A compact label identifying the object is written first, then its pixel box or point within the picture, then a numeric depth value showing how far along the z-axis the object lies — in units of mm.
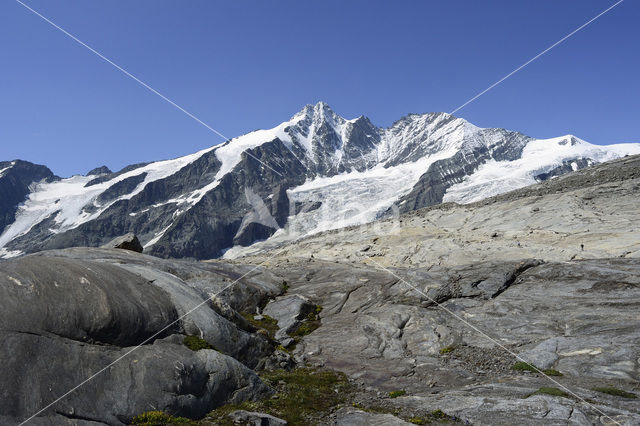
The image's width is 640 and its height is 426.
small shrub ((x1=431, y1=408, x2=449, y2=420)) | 16875
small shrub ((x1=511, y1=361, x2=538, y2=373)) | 22000
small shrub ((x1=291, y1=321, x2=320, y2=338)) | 31250
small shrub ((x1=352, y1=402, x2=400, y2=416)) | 18067
